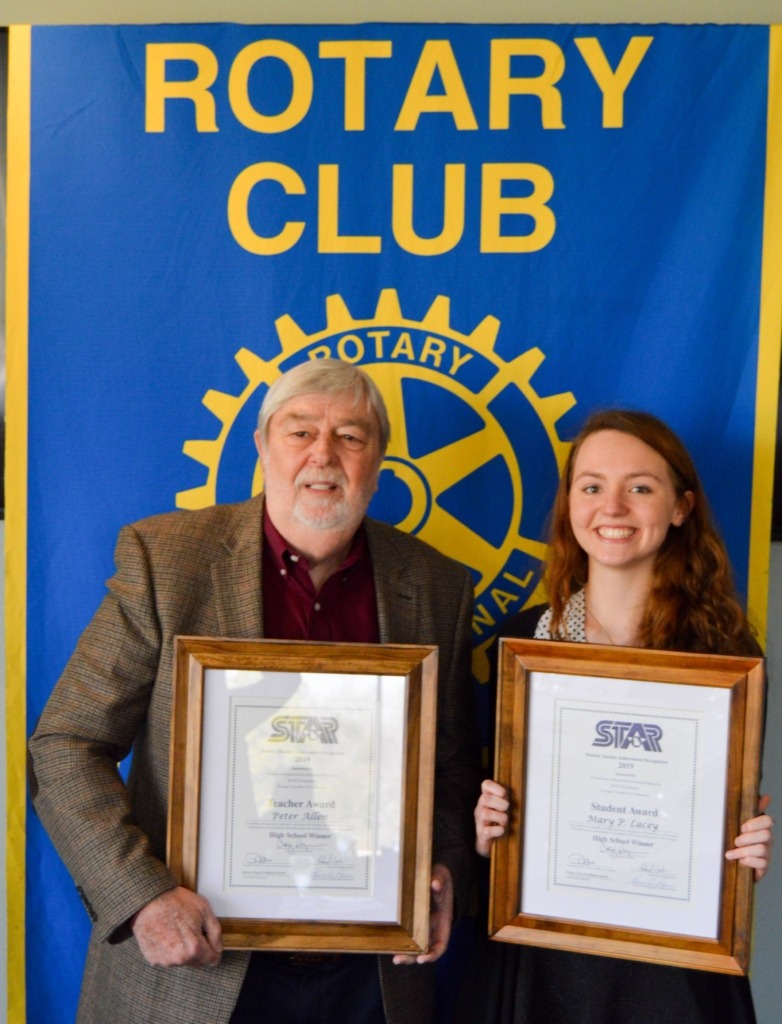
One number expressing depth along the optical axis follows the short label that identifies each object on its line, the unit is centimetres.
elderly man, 180
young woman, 181
